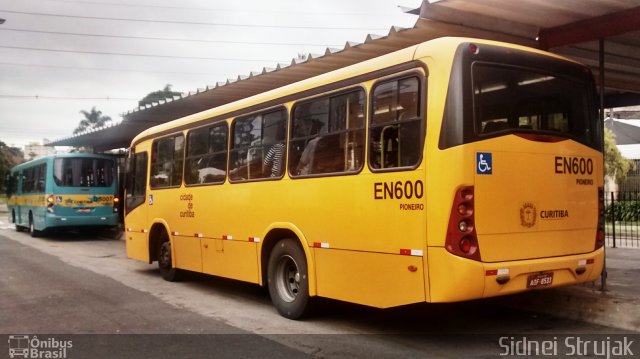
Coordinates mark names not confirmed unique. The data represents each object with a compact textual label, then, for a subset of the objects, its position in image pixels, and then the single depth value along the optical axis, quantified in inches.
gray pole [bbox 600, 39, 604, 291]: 306.5
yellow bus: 228.2
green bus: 792.3
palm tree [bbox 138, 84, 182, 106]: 2829.7
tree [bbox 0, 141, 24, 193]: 2317.4
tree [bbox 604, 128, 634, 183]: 1042.7
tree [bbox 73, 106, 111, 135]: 3014.3
